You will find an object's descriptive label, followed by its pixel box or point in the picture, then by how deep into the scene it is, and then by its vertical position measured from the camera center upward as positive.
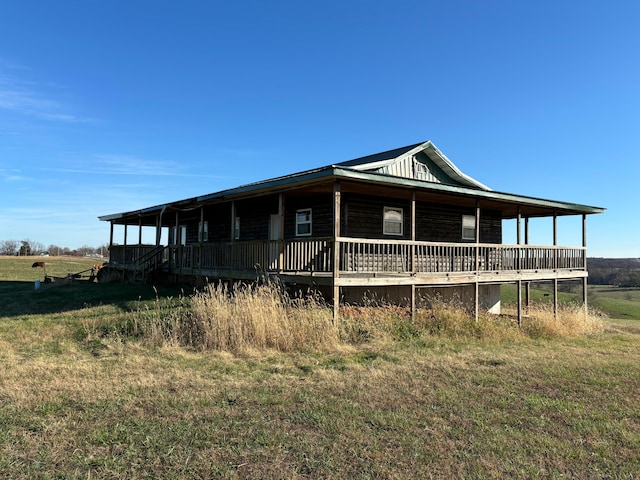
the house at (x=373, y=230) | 12.76 +1.13
